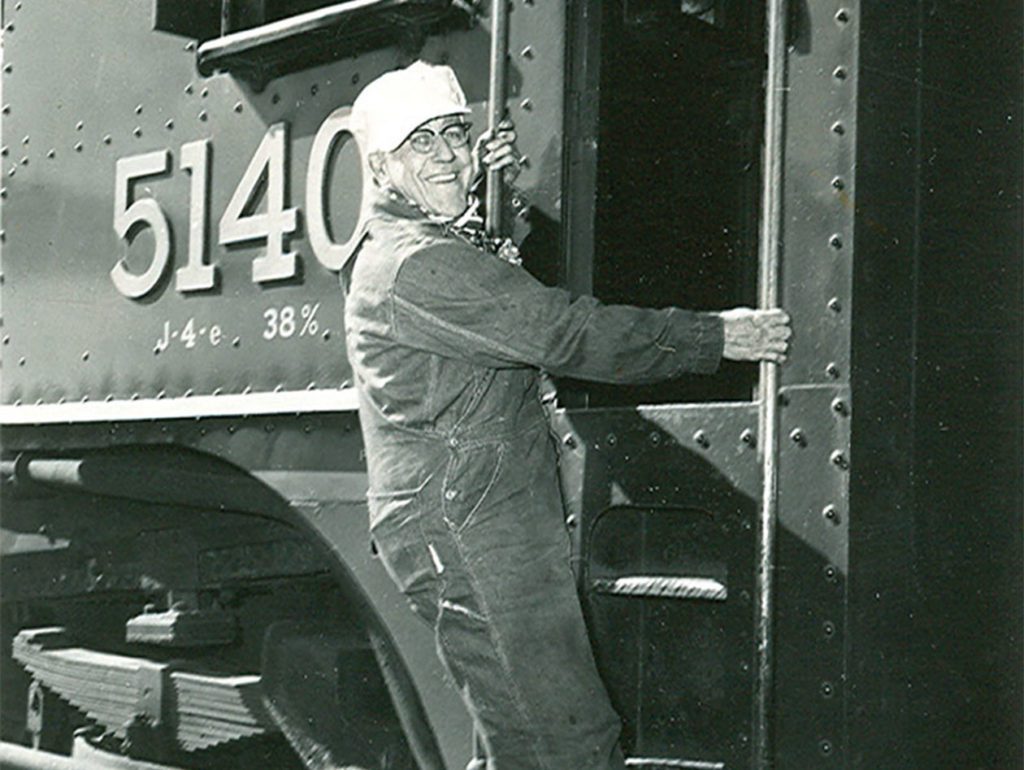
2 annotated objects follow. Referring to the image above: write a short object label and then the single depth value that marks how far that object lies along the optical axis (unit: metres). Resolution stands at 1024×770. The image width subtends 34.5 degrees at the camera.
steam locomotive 2.73
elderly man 2.79
